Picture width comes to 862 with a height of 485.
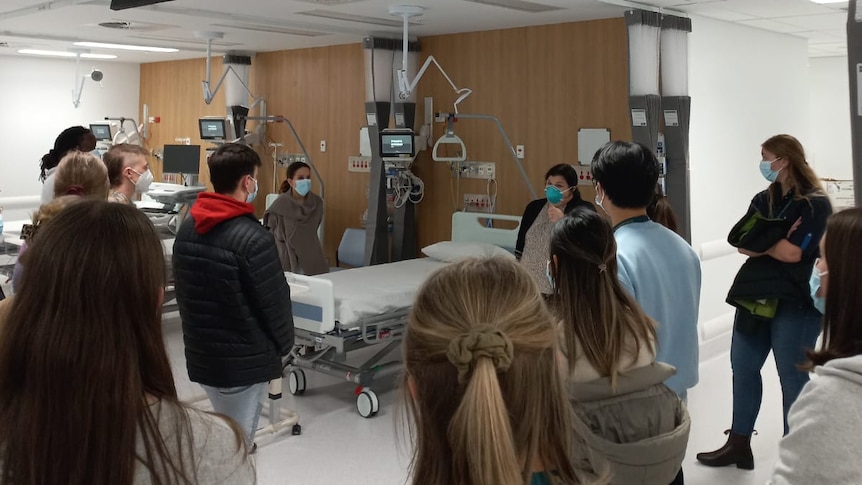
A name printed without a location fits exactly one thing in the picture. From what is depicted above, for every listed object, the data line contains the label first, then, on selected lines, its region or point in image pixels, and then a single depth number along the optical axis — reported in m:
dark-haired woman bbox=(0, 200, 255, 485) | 1.15
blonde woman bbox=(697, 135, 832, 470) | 3.65
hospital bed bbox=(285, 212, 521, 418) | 4.66
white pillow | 6.20
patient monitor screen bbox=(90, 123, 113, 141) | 10.05
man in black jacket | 3.05
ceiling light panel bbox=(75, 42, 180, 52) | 8.69
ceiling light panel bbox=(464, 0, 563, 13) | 5.43
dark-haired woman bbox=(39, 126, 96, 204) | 4.74
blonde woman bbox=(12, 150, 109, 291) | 3.23
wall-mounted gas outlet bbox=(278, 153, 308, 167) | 8.80
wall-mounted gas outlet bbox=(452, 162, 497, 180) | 7.02
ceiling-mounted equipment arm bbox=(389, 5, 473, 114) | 5.64
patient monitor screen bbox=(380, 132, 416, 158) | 6.48
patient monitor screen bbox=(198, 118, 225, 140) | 8.34
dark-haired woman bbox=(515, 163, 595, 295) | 4.72
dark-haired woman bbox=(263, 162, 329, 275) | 6.41
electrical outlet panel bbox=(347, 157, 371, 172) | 8.09
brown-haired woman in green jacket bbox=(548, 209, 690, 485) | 1.83
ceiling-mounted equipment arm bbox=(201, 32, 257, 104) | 7.51
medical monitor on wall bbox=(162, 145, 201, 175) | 8.95
